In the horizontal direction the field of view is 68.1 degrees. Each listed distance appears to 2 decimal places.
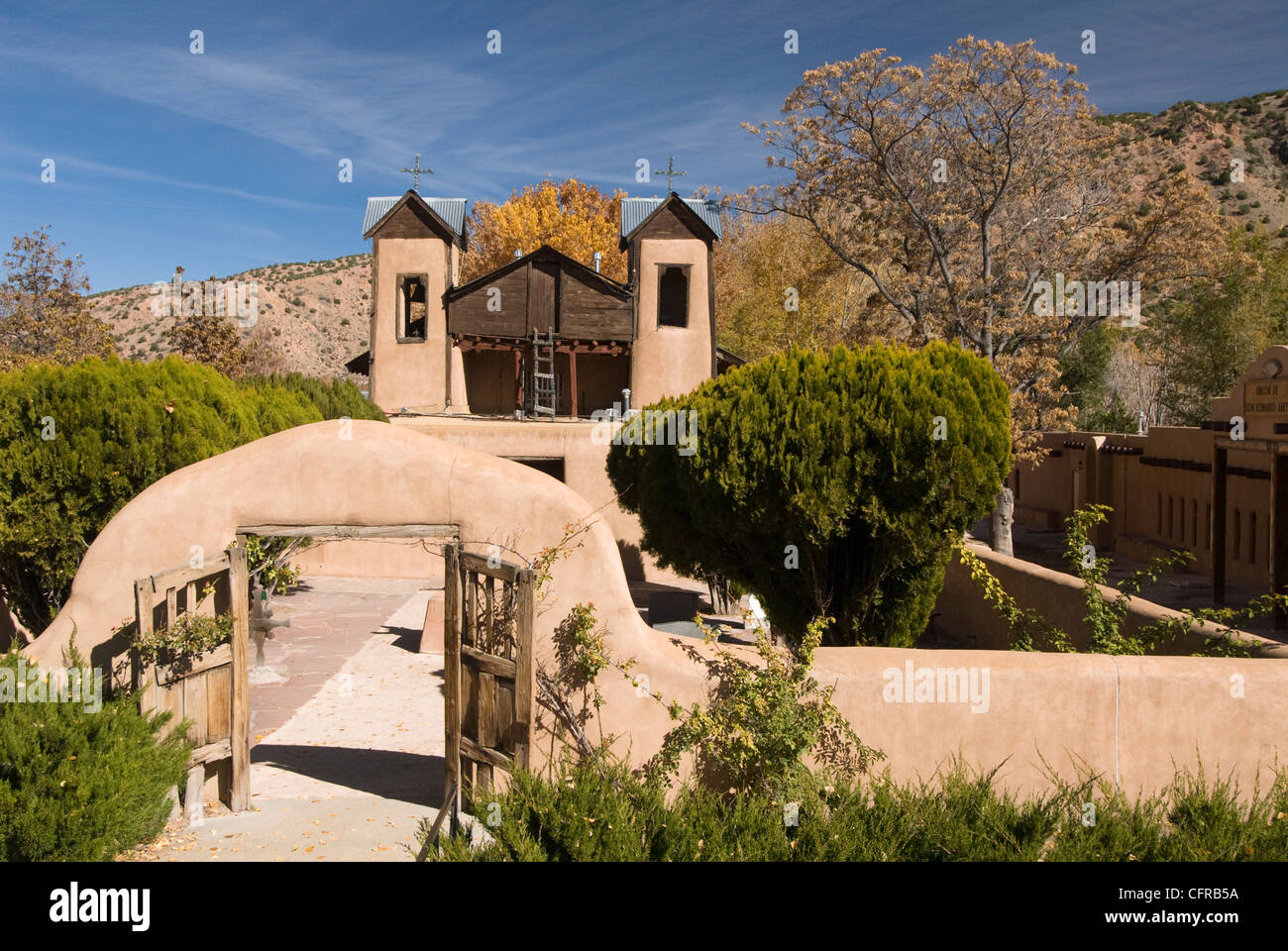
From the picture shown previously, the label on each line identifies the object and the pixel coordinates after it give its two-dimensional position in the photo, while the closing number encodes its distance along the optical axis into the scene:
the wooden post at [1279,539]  16.17
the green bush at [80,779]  6.97
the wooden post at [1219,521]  18.84
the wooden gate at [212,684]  8.23
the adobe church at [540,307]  29.52
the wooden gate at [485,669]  7.85
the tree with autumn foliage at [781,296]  44.56
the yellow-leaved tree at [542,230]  48.31
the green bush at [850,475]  10.90
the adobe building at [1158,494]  21.84
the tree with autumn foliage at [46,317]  34.88
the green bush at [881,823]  7.00
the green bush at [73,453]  11.52
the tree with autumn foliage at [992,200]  25.41
